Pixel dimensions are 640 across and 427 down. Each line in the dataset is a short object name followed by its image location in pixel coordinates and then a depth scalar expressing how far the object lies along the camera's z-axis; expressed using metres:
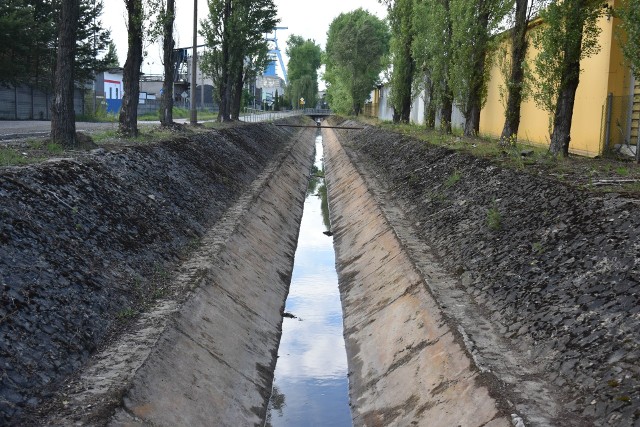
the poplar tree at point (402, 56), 43.94
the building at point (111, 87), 76.06
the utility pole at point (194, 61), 34.28
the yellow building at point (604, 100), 19.78
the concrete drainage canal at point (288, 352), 7.67
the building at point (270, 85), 161.00
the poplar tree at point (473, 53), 27.42
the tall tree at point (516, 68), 22.52
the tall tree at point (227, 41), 41.62
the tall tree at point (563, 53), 18.06
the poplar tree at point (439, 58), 32.05
